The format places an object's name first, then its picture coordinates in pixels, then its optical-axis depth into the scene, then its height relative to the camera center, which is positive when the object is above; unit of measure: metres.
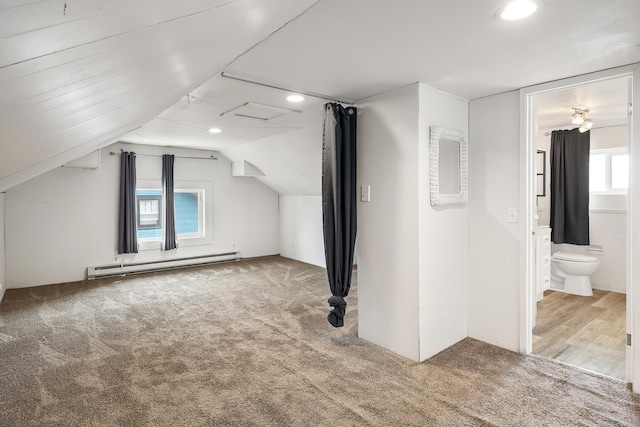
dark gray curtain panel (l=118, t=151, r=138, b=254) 5.56 +0.19
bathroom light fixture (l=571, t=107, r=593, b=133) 3.65 +0.98
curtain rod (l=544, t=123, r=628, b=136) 4.50 +1.10
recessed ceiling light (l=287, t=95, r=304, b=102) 3.02 +0.99
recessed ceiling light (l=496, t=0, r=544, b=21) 1.53 +0.89
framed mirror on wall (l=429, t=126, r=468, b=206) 2.75 +0.38
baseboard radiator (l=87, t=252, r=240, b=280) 5.51 -0.83
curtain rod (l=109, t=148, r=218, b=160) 5.57 +0.98
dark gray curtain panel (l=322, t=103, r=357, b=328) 2.95 +0.11
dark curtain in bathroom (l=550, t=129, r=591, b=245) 4.59 +0.36
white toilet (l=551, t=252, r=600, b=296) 4.36 -0.70
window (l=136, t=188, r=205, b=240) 6.05 +0.02
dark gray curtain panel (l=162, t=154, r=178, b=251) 5.95 +0.24
